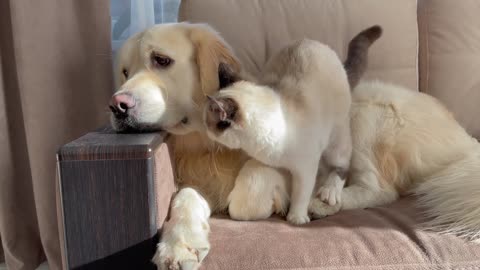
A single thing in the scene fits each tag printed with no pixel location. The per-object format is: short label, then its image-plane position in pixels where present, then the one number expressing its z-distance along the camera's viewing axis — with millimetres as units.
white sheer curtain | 1671
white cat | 858
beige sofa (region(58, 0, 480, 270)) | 785
